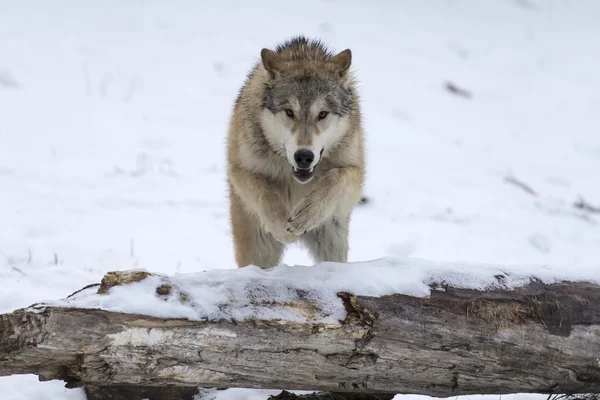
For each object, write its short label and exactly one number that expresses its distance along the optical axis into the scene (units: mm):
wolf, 9297
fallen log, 6043
